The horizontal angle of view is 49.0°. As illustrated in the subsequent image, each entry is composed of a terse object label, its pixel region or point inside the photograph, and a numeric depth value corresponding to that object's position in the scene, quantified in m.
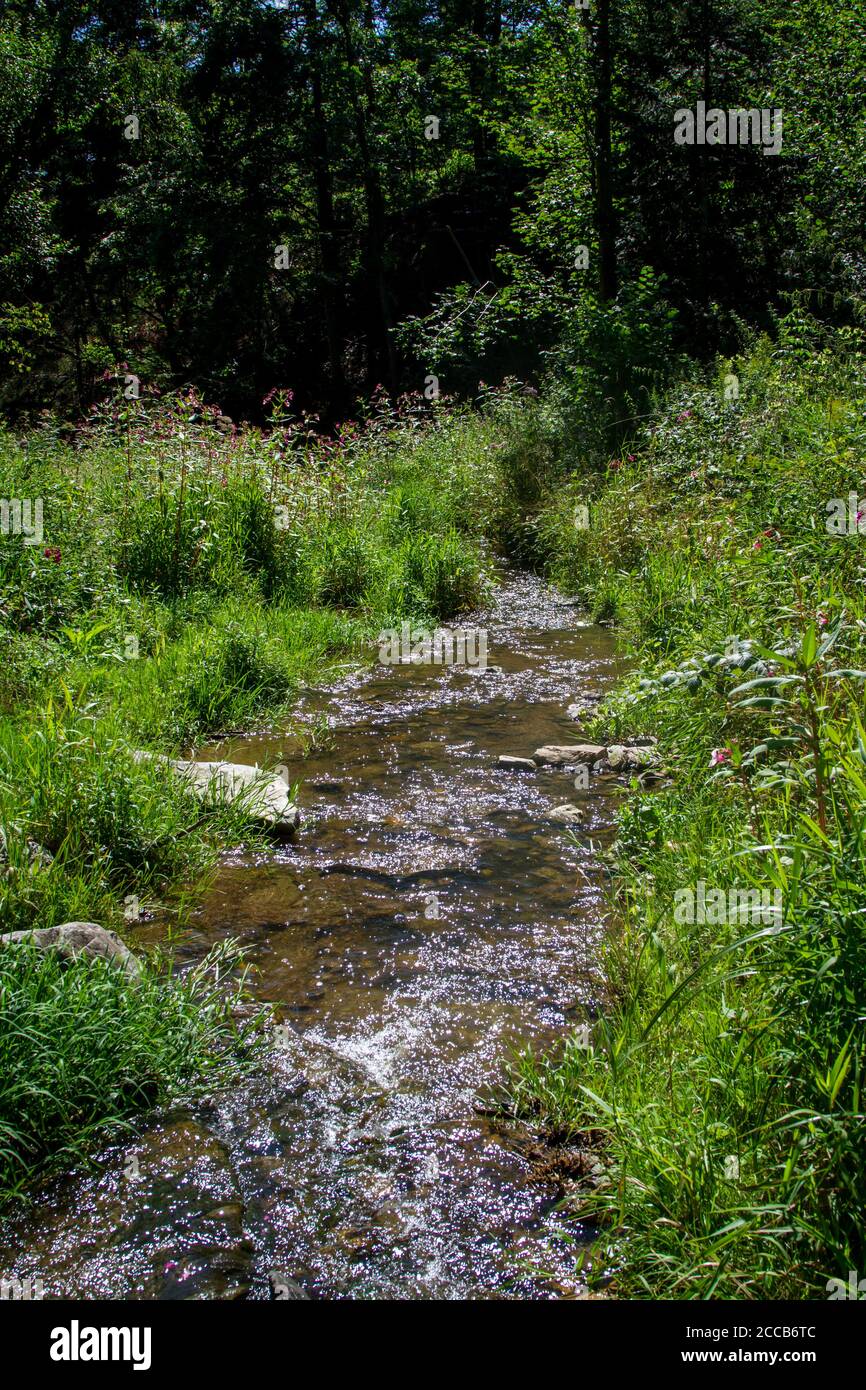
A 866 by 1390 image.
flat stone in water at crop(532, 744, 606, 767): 6.20
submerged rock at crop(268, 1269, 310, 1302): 2.54
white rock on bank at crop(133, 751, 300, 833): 5.29
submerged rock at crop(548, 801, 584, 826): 5.39
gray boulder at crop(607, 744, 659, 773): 5.93
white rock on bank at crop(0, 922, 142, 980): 3.49
